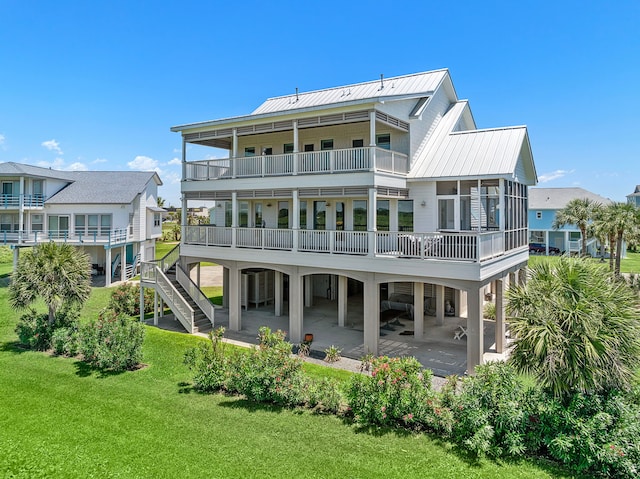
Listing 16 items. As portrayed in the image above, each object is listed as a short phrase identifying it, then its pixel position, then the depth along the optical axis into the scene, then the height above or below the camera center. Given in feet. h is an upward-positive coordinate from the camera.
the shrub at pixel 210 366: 39.86 -12.27
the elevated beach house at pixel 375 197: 50.24 +7.81
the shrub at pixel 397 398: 31.73 -12.44
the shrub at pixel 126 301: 71.80 -9.80
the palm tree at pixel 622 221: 98.32 +6.50
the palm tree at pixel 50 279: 52.11 -4.27
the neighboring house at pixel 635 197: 256.01 +32.89
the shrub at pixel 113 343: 45.70 -11.40
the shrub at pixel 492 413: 28.17 -12.26
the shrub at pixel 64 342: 50.67 -12.24
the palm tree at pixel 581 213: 121.04 +10.65
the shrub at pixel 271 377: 36.42 -12.26
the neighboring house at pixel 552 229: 165.48 +7.66
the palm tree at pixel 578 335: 27.37 -6.16
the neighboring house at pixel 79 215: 110.93 +9.84
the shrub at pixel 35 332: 53.72 -11.60
